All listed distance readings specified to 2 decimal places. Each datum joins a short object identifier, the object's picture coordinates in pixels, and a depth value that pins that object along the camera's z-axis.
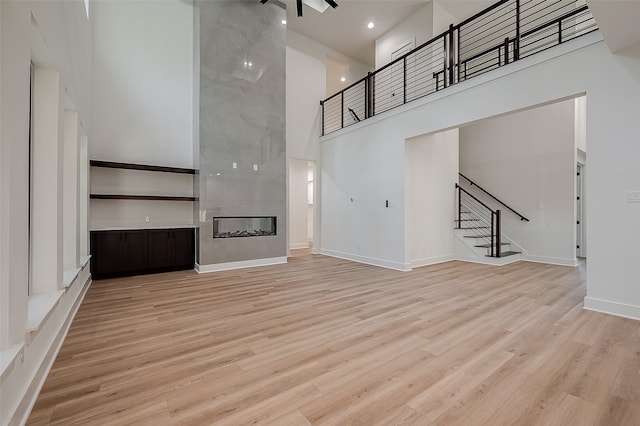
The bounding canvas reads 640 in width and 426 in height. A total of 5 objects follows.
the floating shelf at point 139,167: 4.85
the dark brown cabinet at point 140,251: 4.70
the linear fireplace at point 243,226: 5.72
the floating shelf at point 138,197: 4.83
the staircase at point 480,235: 6.00
